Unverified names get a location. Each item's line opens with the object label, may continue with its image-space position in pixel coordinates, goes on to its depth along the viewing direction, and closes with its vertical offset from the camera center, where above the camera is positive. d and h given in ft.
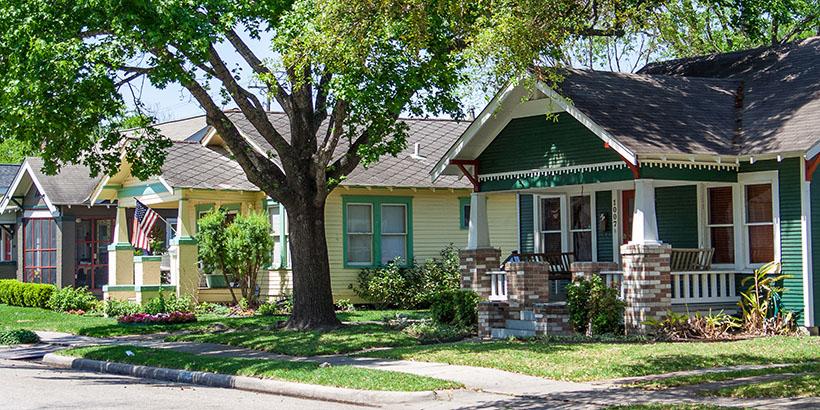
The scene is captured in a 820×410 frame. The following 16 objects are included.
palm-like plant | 64.08 -3.07
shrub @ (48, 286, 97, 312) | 99.40 -3.67
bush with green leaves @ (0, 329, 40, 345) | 74.90 -5.27
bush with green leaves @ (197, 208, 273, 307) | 92.12 +1.07
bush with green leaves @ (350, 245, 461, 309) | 94.48 -2.38
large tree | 58.34 +10.80
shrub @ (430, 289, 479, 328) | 71.82 -3.54
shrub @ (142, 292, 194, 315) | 88.69 -3.77
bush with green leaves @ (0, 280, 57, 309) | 104.01 -3.23
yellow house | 95.09 +4.06
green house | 63.46 +5.49
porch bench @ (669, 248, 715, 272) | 67.95 -0.51
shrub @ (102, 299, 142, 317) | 91.48 -4.09
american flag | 94.17 +3.05
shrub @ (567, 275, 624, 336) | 63.57 -3.15
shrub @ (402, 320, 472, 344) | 67.00 -4.83
